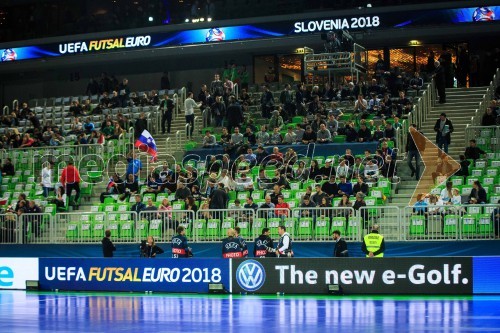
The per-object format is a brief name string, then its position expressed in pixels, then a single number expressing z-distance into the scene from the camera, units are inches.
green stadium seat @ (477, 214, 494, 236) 936.9
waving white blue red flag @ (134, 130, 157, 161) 1225.5
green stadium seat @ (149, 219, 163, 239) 1077.8
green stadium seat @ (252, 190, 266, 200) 1114.1
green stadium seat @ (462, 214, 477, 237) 943.7
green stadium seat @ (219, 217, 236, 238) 1041.2
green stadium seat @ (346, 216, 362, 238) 979.3
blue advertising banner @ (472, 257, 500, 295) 853.8
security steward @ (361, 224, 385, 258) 918.4
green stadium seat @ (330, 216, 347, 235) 990.4
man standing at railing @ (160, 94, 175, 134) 1450.5
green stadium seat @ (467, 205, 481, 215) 940.0
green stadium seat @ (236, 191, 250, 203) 1120.4
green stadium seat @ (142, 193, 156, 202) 1178.8
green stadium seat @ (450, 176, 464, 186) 1042.1
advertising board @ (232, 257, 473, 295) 869.8
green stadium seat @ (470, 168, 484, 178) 1063.6
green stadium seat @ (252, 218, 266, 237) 1026.7
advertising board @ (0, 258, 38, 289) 1043.9
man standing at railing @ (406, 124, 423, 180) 1121.4
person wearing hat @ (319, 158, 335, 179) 1114.7
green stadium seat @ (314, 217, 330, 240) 1002.7
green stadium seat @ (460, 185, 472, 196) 1010.8
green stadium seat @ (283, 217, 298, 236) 1011.3
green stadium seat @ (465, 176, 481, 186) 1041.2
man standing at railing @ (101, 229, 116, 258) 1047.2
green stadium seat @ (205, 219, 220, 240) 1048.2
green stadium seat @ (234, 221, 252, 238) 1036.5
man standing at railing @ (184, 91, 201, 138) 1411.2
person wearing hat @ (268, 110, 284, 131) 1337.4
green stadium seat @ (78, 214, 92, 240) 1125.7
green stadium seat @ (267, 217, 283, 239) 1018.1
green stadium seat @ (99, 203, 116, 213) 1180.5
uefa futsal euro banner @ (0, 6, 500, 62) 1486.2
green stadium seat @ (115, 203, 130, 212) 1168.8
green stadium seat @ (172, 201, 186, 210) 1117.1
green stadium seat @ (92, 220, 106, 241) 1116.8
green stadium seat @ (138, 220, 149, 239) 1085.1
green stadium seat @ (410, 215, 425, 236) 962.7
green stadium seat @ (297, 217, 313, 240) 1007.6
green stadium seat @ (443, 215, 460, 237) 950.4
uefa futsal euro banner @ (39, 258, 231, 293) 948.0
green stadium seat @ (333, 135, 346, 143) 1222.9
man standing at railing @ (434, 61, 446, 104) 1327.5
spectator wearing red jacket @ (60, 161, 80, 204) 1249.4
